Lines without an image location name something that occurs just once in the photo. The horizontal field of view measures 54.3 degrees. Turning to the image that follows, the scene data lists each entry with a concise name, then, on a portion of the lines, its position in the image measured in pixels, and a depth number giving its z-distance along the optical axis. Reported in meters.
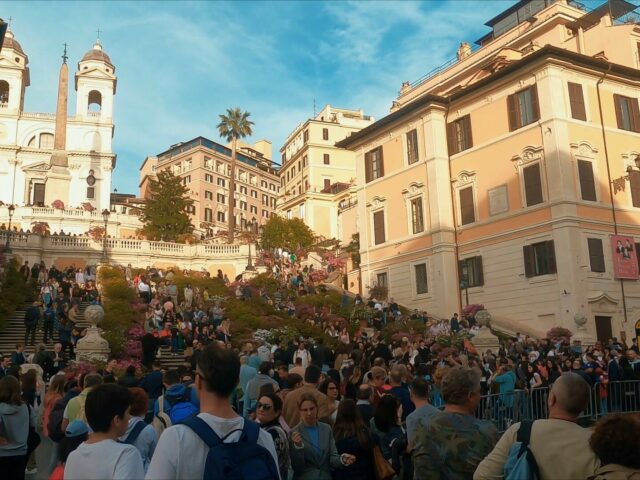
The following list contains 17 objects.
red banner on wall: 30.58
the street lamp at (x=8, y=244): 35.59
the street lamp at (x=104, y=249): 42.44
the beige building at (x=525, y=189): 30.17
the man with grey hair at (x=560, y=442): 3.83
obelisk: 63.38
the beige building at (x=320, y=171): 71.12
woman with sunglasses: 5.15
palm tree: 67.88
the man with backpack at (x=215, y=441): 3.13
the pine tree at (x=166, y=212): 52.97
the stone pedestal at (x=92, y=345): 19.09
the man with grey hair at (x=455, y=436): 4.61
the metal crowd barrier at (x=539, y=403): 11.87
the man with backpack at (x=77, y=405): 7.33
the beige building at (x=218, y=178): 99.19
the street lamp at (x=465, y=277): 34.62
